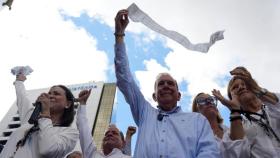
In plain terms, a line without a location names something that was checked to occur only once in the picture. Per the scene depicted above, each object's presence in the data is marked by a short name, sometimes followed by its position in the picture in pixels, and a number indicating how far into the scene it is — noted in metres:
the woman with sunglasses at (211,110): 2.77
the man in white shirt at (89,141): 2.79
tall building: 49.49
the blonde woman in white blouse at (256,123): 2.09
